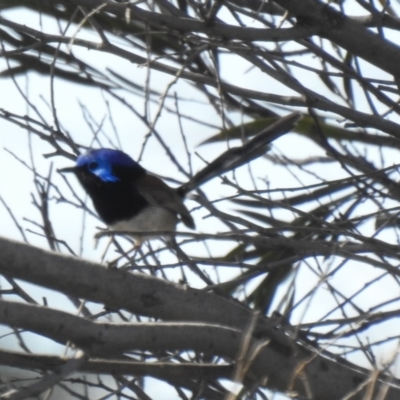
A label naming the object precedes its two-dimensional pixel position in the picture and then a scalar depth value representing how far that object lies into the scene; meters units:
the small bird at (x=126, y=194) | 9.33
